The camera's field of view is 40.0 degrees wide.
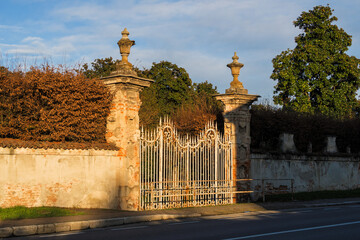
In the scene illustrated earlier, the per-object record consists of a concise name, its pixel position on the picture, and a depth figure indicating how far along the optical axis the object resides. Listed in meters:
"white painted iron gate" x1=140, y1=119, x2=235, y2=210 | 15.30
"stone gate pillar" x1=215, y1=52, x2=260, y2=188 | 18.31
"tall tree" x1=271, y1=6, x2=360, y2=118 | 38.03
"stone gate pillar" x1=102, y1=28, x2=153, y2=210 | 14.89
